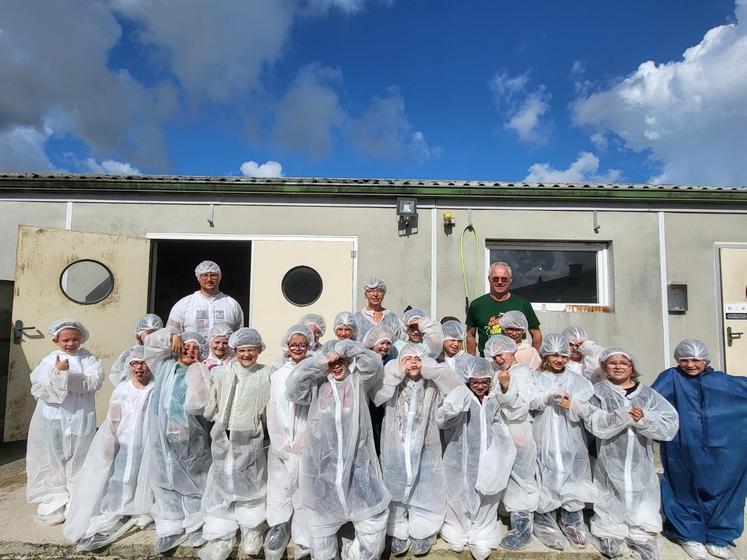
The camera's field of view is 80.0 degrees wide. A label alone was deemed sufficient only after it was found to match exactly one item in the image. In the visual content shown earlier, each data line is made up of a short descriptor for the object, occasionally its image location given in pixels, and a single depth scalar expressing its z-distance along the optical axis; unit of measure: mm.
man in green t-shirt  3713
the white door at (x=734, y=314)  5184
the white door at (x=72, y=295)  4758
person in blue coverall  2857
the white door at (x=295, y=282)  5250
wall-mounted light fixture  5215
